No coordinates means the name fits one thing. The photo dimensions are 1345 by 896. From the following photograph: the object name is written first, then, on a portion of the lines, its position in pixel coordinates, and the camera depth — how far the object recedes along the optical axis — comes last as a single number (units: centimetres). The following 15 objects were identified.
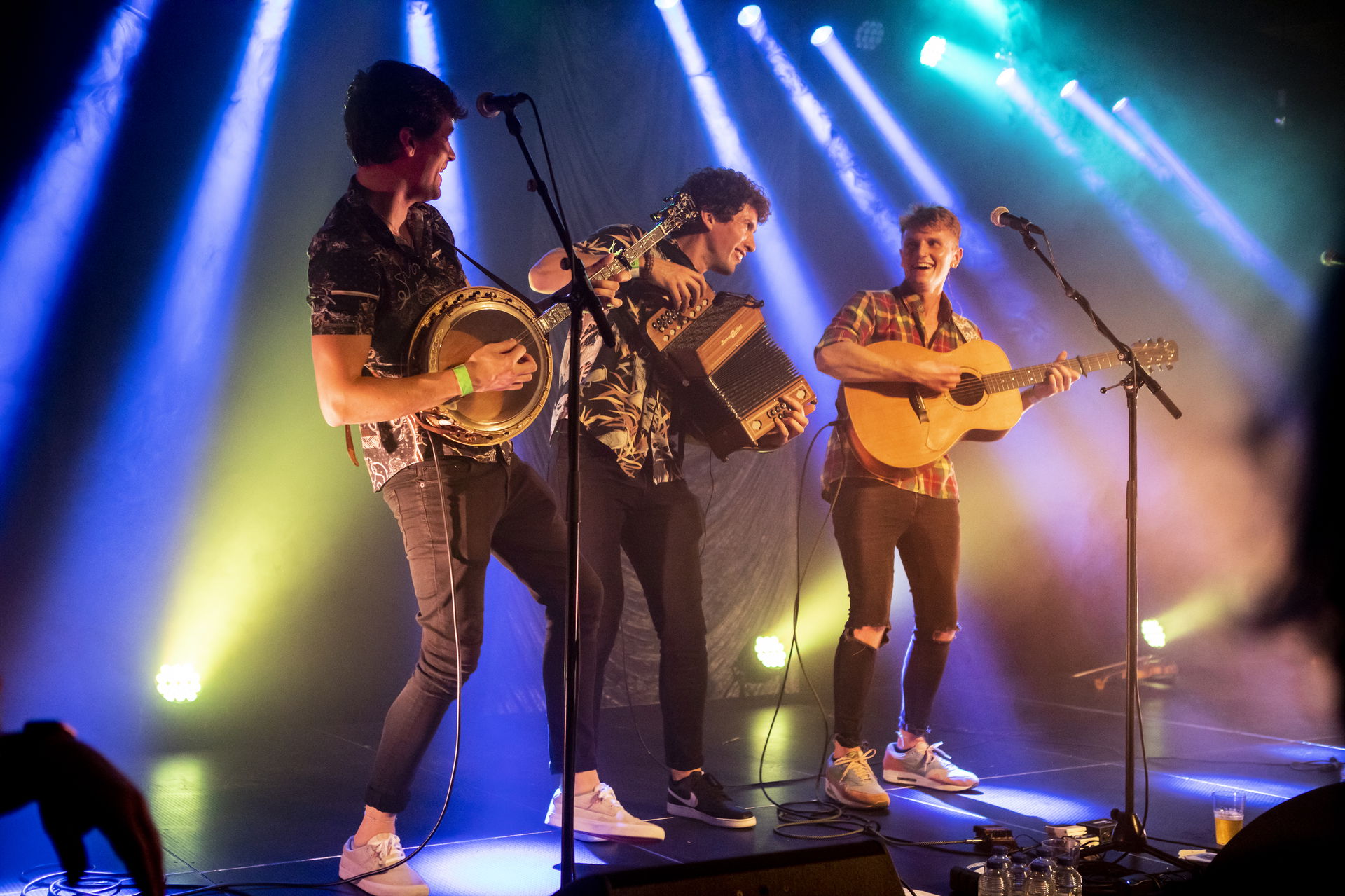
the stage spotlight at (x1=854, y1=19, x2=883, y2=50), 742
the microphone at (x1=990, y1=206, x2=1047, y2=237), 372
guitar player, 404
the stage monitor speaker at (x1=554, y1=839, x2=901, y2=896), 170
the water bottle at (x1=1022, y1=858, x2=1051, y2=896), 260
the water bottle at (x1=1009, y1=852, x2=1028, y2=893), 264
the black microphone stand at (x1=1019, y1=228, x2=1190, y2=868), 325
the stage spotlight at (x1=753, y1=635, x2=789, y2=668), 704
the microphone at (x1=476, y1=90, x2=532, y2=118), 252
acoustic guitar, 411
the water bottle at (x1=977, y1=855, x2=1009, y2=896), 263
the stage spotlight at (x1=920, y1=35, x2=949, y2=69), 747
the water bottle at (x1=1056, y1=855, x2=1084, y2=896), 266
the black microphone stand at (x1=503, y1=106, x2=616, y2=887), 236
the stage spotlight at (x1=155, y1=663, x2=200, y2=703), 524
